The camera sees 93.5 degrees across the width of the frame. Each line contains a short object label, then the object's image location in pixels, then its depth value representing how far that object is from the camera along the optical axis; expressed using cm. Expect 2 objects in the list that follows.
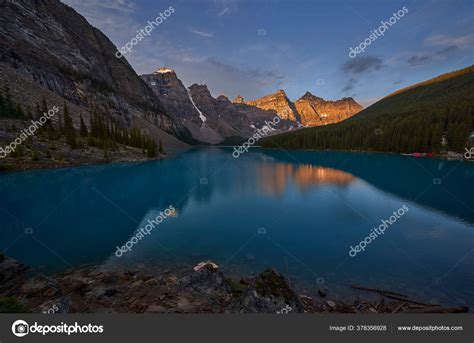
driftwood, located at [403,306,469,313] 1110
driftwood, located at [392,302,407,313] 1119
